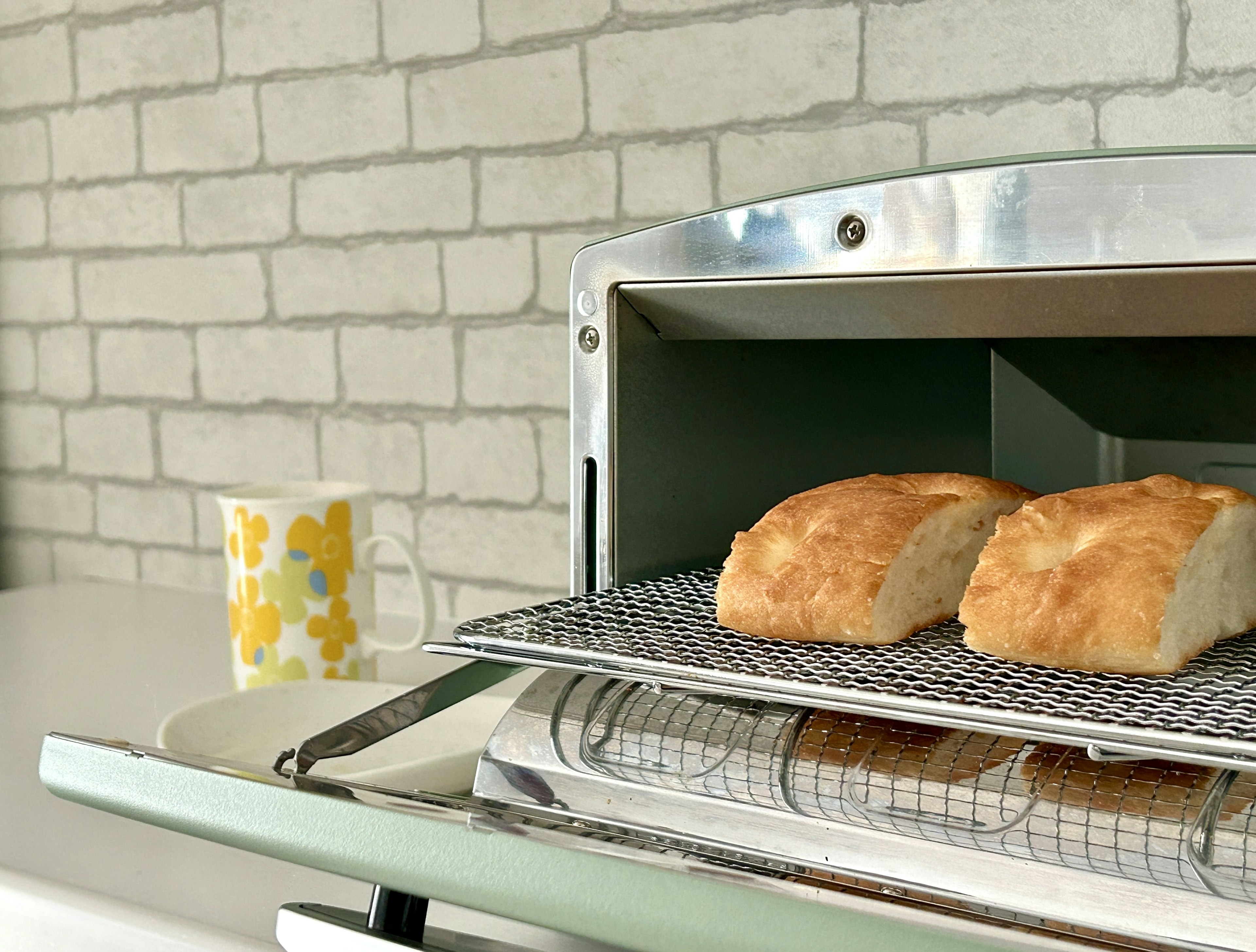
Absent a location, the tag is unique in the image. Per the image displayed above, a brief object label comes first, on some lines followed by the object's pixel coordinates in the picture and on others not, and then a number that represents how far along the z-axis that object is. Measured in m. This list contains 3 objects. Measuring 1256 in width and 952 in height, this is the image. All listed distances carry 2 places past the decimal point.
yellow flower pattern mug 1.28
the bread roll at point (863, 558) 1.03
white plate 1.14
